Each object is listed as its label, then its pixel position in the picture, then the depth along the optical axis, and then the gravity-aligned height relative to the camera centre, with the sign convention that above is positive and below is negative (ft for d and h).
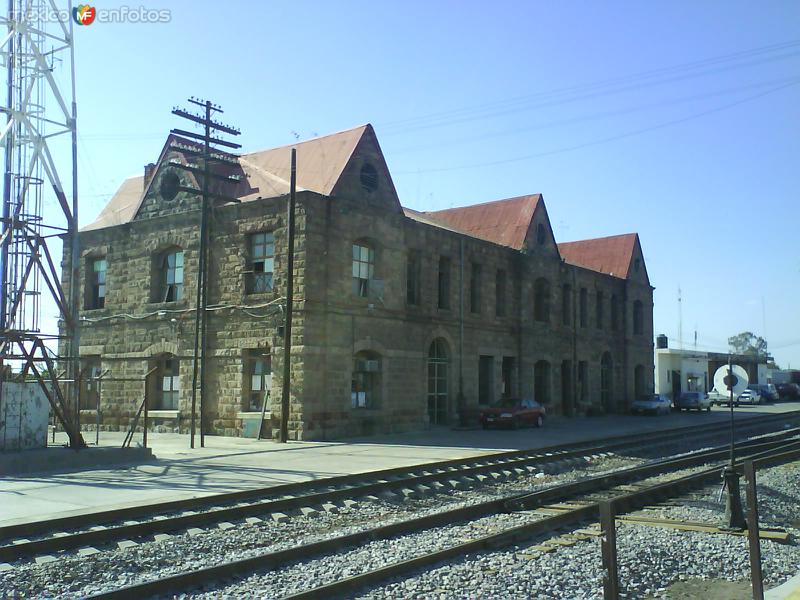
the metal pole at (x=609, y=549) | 17.97 -4.14
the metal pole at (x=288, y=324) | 76.02 +5.79
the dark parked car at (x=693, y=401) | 160.15 -4.59
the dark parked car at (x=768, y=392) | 222.07 -3.74
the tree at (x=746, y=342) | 471.37 +23.84
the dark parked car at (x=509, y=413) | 98.58 -4.43
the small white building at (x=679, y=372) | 215.51 +2.26
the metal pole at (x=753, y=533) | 22.00 -4.94
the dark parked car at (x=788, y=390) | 250.16 -3.50
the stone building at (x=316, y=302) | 83.25 +9.95
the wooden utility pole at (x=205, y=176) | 75.56 +20.96
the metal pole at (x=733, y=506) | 33.91 -5.79
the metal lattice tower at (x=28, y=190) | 58.70 +15.53
